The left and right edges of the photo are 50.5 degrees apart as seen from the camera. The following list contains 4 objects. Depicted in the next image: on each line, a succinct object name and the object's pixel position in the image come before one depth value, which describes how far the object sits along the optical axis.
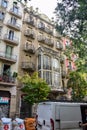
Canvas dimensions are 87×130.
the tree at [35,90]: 9.68
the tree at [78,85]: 12.45
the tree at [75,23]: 5.81
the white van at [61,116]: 3.86
